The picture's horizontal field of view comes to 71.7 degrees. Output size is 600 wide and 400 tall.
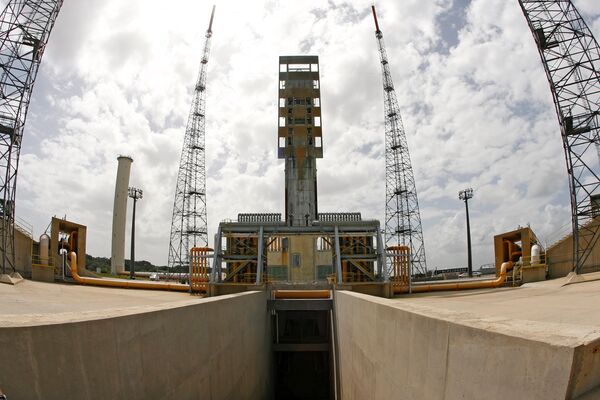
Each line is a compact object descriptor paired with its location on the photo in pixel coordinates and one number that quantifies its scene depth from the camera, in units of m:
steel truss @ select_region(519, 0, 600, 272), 23.75
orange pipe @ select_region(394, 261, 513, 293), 24.63
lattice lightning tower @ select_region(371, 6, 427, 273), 67.62
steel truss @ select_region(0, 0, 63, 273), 23.42
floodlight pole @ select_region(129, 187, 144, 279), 53.72
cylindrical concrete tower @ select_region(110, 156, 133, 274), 56.41
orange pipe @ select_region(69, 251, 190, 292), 26.33
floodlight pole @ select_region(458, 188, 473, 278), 54.53
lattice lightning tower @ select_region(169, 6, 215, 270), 64.75
